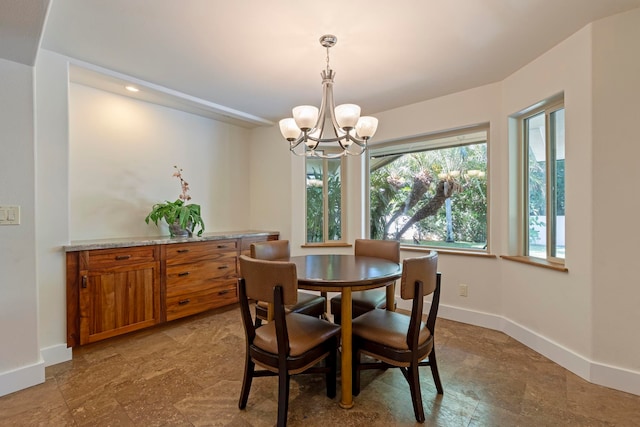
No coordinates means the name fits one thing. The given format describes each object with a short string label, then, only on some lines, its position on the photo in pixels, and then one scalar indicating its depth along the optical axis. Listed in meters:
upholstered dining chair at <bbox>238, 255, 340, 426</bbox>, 1.57
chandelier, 2.04
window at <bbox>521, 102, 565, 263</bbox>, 2.58
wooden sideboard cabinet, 2.47
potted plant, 3.22
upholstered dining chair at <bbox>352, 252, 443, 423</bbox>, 1.67
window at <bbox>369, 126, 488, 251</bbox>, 3.32
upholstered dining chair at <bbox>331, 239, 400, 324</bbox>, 2.42
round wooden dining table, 1.77
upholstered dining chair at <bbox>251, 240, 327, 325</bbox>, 2.44
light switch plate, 2.01
